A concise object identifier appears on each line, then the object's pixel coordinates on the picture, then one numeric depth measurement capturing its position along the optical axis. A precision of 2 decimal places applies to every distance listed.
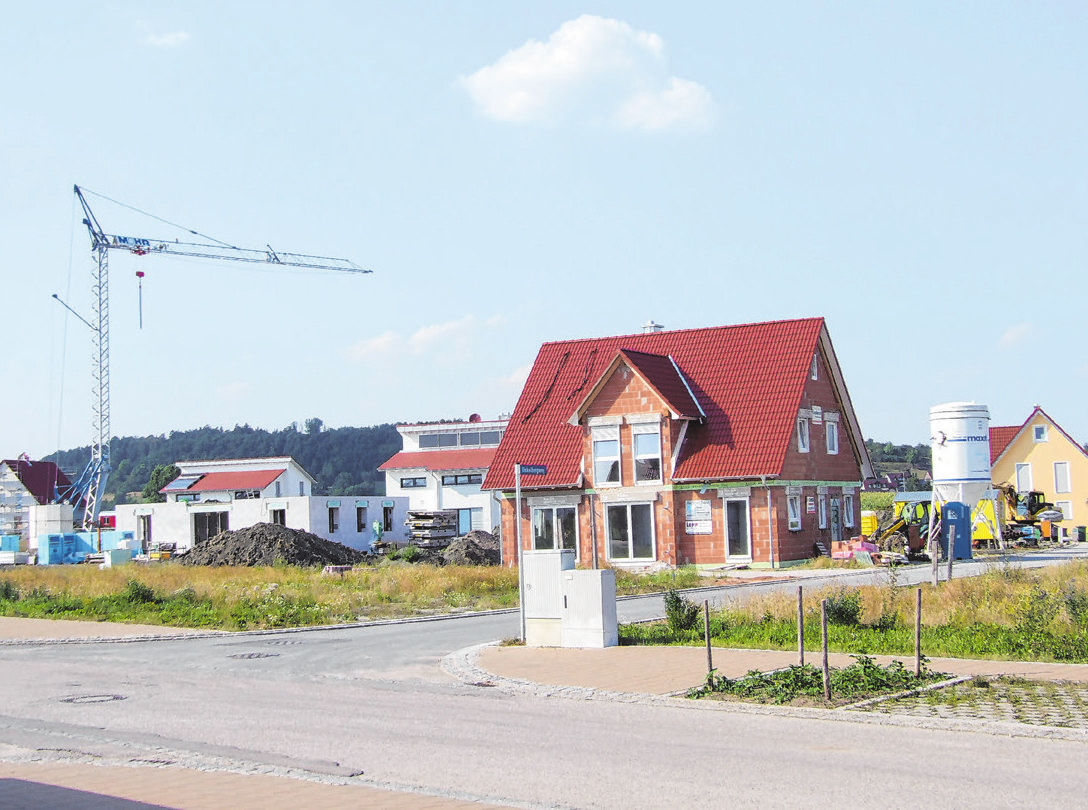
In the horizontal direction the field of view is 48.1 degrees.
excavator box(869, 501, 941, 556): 40.59
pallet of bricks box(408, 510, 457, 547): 64.31
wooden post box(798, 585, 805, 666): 13.96
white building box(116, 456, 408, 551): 68.69
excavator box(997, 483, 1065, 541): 53.62
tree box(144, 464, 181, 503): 144.12
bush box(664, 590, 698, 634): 19.16
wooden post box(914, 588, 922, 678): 13.61
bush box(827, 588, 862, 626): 18.88
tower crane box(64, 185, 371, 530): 105.75
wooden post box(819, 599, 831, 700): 12.66
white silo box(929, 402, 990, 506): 44.59
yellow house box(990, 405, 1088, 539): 67.19
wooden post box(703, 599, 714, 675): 14.19
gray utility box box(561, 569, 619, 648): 17.98
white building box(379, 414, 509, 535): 81.94
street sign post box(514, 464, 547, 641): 19.00
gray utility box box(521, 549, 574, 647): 18.52
